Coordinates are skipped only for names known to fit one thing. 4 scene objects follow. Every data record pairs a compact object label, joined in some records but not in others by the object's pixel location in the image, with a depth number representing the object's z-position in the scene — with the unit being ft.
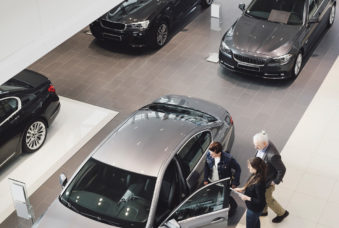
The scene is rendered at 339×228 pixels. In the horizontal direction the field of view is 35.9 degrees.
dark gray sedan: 33.58
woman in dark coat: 19.84
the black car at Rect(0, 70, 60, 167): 27.45
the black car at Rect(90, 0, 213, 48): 38.06
